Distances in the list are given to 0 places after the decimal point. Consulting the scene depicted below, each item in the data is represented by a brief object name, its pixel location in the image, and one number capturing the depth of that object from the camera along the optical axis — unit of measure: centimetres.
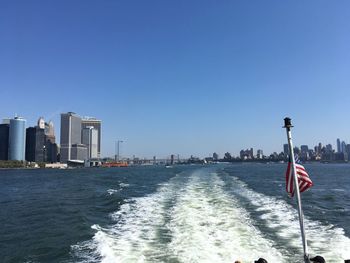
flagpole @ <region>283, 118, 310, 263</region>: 1032
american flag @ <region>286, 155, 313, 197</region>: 1138
